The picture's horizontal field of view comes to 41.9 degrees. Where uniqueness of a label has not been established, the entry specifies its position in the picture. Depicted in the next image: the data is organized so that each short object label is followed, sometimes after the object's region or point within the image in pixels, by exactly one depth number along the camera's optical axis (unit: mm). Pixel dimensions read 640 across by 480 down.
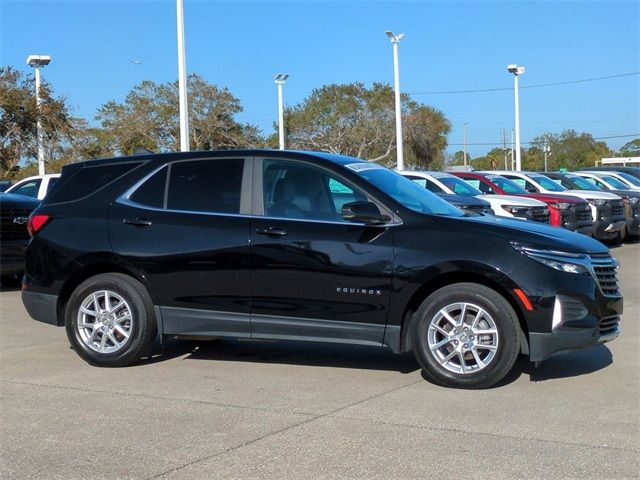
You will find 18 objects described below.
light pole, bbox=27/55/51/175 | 29922
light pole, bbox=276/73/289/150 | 37312
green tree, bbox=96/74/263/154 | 46219
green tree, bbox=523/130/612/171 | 94750
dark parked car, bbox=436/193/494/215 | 14820
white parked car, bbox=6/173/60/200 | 16589
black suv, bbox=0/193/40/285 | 12344
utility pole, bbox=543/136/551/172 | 90888
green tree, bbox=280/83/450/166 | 52406
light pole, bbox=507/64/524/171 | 36844
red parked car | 17344
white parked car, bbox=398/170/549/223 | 16344
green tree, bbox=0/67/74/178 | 32844
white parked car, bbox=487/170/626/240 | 18562
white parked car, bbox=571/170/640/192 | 24803
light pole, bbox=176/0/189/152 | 20203
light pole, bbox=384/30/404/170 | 34000
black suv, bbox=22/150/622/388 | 6355
